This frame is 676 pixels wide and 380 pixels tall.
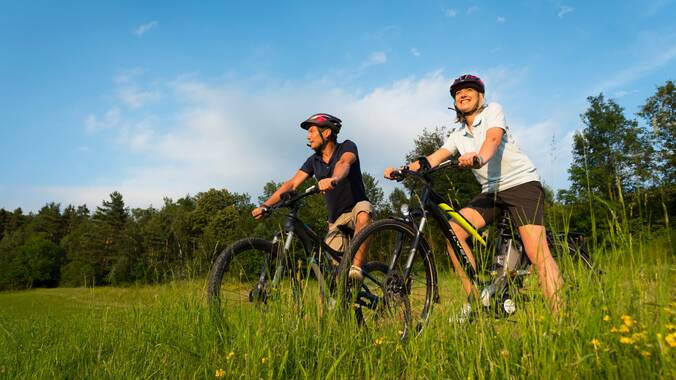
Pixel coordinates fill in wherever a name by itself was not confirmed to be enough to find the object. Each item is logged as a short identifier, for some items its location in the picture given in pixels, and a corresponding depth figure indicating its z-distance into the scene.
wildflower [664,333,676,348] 1.70
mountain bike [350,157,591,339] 3.55
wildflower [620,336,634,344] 1.82
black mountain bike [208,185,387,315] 3.73
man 4.63
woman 3.67
